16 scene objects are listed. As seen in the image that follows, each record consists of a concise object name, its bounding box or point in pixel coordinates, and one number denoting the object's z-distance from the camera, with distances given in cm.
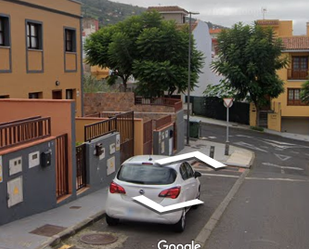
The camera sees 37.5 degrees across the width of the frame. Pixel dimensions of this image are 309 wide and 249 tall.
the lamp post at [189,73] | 2942
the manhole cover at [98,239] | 895
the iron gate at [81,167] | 1338
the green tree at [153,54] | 3145
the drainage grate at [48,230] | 905
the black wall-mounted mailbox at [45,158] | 1081
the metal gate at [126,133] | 1762
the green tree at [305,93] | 3846
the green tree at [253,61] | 4091
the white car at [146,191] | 930
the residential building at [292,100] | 4566
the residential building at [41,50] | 1784
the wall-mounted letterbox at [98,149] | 1401
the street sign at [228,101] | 2748
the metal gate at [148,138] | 2080
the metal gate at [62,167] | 1222
